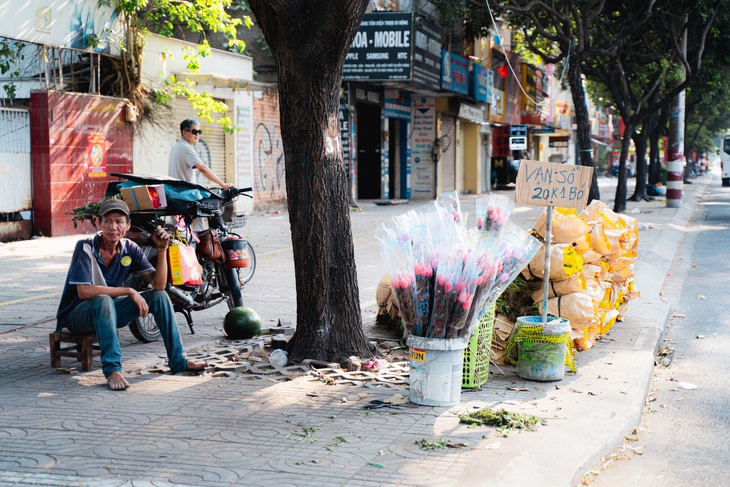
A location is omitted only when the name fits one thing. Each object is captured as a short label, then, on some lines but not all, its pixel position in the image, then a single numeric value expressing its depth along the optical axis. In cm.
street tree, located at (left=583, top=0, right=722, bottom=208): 2241
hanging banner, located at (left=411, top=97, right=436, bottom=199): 3300
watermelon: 737
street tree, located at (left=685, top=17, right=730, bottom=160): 2697
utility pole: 2603
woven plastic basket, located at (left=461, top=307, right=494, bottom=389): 585
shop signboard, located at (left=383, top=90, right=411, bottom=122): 2980
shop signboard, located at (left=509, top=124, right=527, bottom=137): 2516
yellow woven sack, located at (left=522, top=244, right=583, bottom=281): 686
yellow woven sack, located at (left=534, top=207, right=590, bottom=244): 738
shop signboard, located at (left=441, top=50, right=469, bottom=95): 2886
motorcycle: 725
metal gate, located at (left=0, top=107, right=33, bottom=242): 1466
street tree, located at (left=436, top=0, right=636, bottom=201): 1972
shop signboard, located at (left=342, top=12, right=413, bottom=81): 2455
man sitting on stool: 584
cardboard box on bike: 699
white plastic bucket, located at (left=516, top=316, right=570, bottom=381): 611
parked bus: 4848
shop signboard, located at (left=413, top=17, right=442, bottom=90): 2506
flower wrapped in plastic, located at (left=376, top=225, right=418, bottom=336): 553
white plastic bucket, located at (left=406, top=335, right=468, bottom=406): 540
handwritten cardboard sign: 660
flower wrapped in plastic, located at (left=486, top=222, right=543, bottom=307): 568
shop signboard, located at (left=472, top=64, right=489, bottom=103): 3353
